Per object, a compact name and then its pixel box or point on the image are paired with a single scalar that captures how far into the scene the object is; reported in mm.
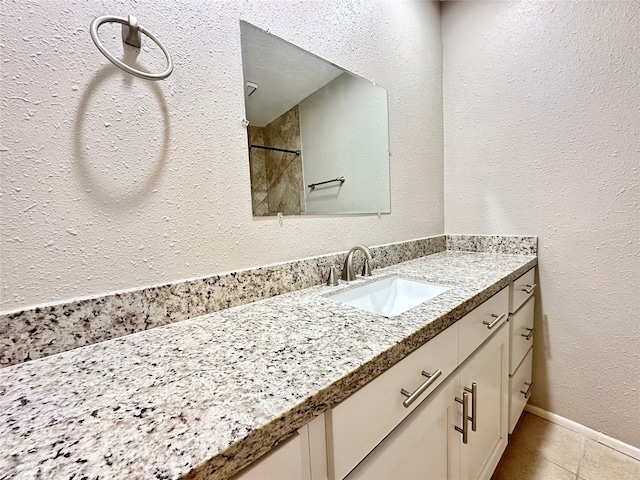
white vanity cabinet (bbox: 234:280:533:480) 392
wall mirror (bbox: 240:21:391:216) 807
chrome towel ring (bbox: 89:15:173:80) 504
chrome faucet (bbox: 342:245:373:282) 962
